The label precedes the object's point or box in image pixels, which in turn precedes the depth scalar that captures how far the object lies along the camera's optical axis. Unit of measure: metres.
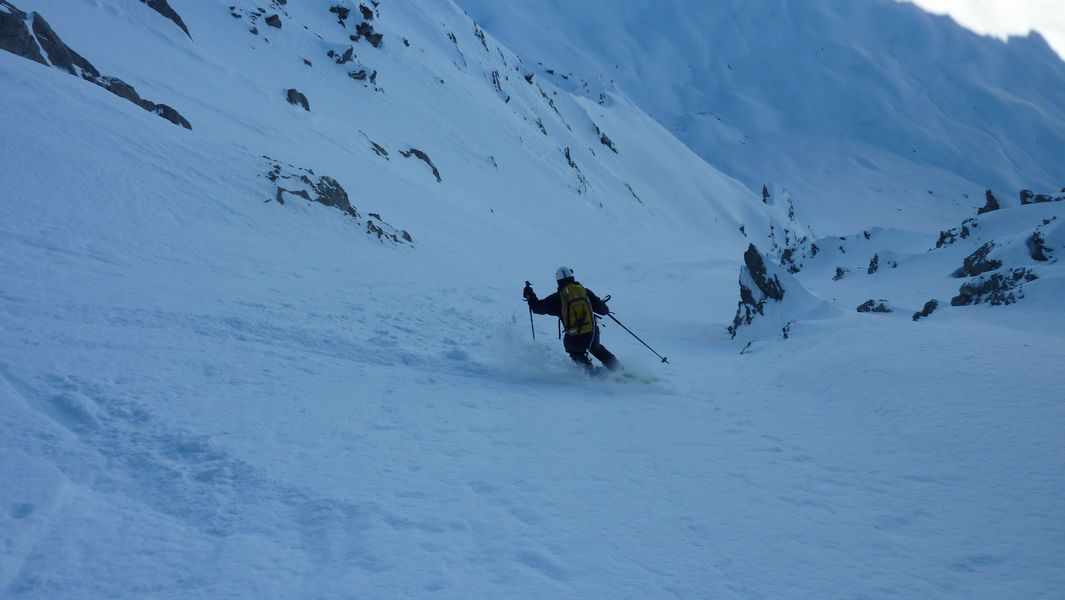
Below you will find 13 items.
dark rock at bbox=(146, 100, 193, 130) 18.48
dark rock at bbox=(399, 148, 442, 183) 33.97
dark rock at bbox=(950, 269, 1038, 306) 14.35
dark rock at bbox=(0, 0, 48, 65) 16.67
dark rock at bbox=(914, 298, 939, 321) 13.43
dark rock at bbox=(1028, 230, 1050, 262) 16.48
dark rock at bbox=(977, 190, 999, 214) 29.24
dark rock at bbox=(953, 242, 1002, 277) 17.78
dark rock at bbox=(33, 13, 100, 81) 17.78
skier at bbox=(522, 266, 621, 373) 8.79
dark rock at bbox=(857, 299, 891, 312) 15.23
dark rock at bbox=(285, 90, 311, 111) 30.30
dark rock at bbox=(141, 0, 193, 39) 29.72
